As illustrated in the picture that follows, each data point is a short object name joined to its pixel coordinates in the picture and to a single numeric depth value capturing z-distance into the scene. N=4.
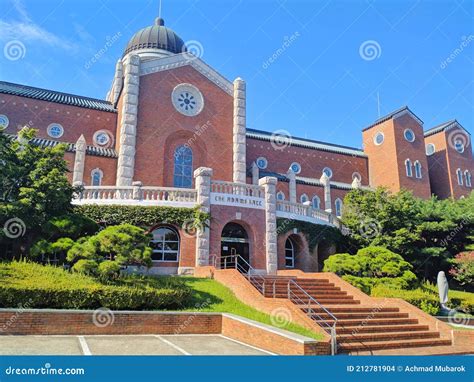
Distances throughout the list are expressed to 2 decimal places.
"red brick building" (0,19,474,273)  20.33
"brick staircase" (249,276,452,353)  11.15
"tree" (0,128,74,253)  14.62
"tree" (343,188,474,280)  23.14
